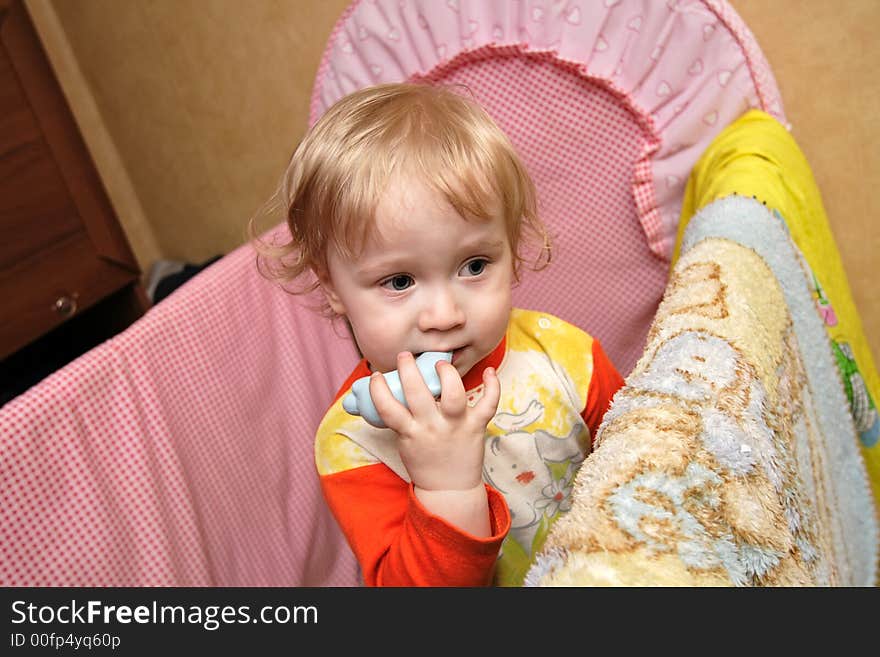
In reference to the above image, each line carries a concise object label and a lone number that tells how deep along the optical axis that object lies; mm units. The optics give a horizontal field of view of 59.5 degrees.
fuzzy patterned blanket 420
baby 584
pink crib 853
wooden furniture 1442
